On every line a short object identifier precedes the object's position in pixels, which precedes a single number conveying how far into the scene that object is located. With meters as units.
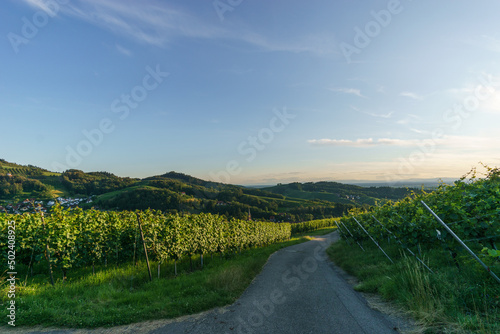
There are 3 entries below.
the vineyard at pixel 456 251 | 4.33
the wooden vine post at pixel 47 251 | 7.91
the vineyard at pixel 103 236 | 8.38
